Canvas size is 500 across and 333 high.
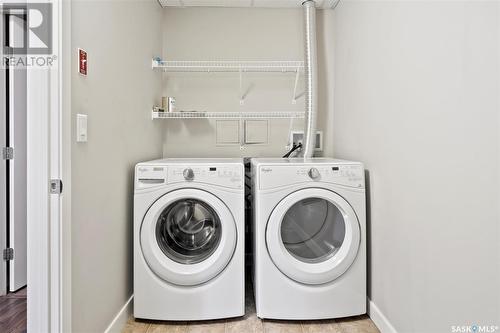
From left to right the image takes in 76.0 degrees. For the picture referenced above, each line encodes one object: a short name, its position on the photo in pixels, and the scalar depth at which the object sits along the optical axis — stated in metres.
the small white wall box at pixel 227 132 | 2.69
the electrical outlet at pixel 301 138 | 2.69
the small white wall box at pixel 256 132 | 2.70
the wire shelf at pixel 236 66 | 2.57
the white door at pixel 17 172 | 2.22
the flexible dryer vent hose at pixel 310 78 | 2.46
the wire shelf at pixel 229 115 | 2.45
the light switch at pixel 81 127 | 1.29
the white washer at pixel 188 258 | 1.79
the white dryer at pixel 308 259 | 1.79
